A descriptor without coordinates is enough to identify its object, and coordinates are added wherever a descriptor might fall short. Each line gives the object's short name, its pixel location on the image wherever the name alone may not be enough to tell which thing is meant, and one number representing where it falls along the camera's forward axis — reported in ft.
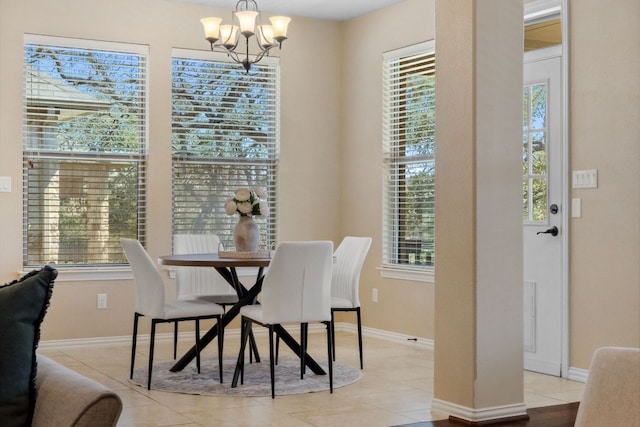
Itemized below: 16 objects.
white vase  18.03
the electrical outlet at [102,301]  21.48
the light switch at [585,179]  16.62
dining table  16.58
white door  17.47
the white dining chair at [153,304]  16.32
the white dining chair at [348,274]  18.28
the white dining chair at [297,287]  15.46
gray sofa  6.30
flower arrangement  17.99
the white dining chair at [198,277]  19.70
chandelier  17.60
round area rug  16.14
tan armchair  5.32
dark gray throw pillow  6.91
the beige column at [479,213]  13.41
